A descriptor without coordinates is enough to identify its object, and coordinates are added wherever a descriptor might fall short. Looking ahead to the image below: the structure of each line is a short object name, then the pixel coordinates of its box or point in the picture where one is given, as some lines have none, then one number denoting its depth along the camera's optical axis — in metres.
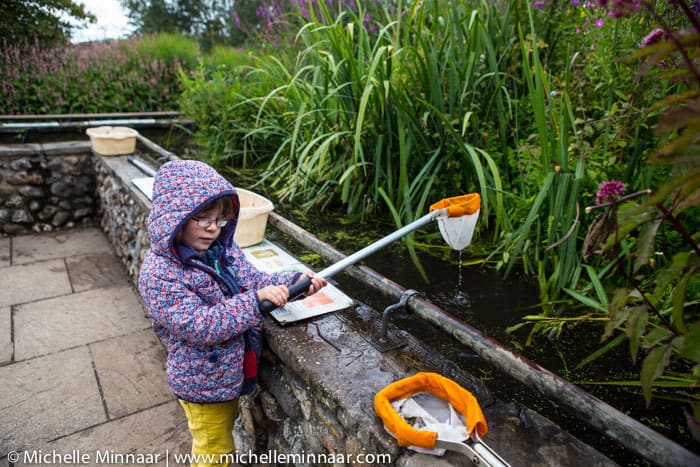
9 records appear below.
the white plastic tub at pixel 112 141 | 4.20
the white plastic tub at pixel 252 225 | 2.23
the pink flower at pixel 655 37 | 1.00
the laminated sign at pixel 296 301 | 1.68
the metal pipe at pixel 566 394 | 0.99
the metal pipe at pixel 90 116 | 4.93
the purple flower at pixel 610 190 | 0.98
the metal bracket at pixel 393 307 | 1.53
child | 1.43
